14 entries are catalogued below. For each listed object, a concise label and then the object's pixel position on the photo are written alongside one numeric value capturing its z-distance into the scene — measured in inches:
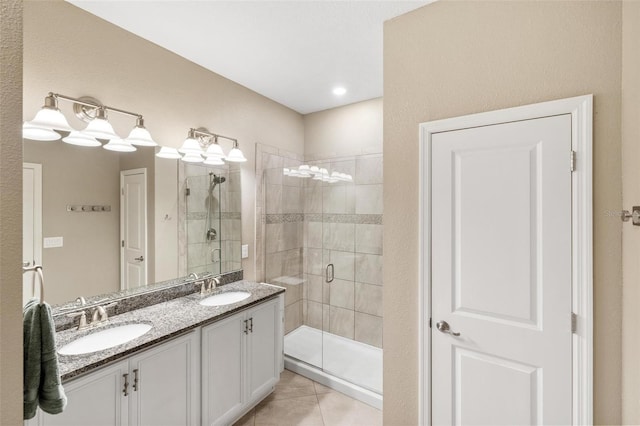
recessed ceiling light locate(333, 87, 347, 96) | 110.8
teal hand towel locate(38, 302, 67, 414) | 37.0
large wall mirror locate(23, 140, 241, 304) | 63.2
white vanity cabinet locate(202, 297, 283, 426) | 73.1
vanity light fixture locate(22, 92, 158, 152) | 59.6
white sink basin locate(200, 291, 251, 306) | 89.7
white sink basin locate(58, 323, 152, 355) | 58.6
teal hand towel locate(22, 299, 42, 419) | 35.8
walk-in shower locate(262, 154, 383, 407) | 117.8
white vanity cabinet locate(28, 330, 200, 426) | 51.1
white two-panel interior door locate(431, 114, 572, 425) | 52.0
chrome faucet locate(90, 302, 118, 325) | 66.4
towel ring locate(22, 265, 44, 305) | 40.5
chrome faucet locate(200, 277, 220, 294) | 91.8
